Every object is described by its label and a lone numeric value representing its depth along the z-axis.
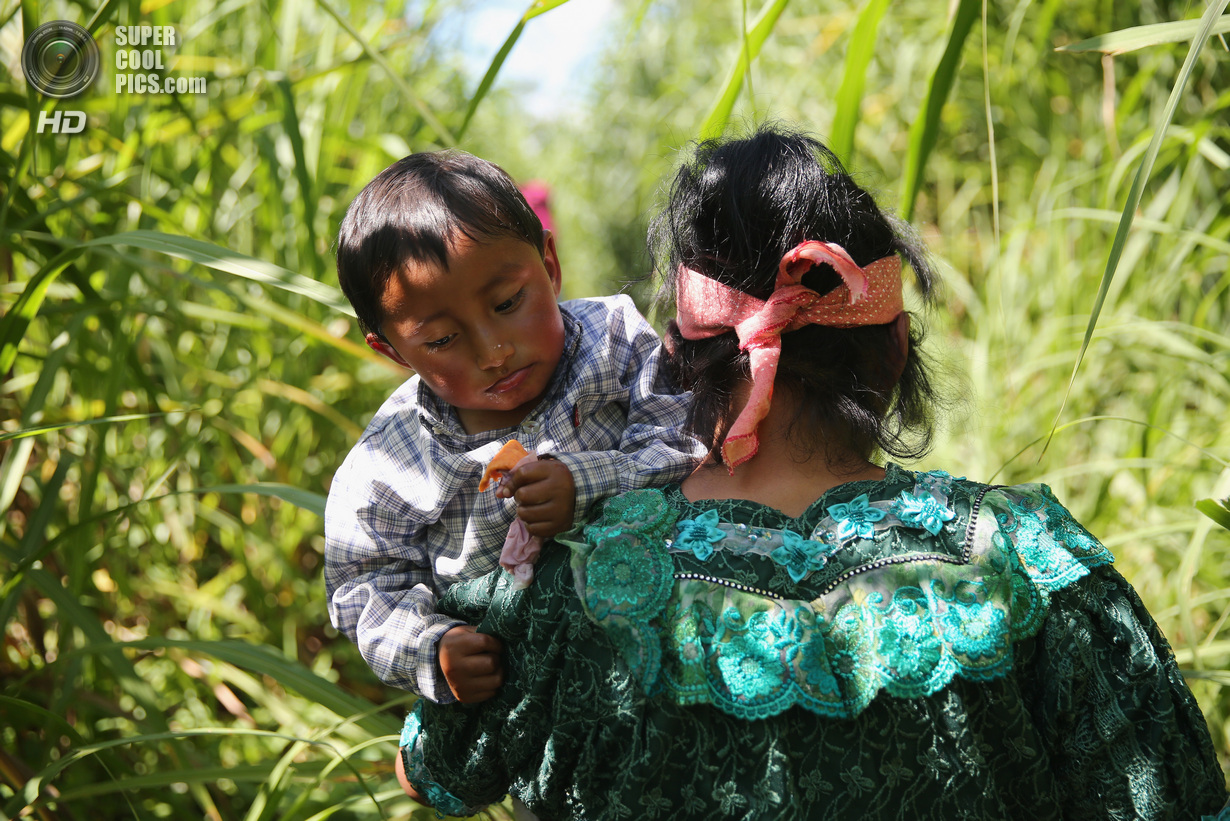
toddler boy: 0.97
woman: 0.79
